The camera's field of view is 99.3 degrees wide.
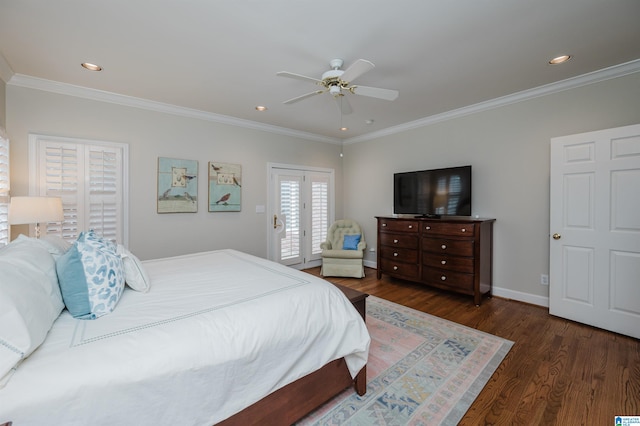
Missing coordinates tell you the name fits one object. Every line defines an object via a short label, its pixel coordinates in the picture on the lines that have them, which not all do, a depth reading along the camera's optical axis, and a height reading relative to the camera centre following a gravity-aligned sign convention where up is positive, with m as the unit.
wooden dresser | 3.43 -0.57
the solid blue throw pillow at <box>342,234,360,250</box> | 4.81 -0.55
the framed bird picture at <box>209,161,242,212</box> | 4.07 +0.36
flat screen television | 3.77 +0.29
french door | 4.84 -0.03
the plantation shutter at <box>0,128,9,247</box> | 2.39 +0.19
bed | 0.94 -0.62
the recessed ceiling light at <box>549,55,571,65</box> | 2.54 +1.44
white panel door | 2.59 -0.18
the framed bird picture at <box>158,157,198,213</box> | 3.65 +0.34
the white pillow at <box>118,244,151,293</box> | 1.69 -0.41
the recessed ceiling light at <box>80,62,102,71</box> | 2.59 +1.39
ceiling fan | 2.30 +1.12
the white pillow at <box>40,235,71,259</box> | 1.67 -0.24
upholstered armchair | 4.53 -0.76
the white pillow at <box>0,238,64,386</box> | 0.90 -0.36
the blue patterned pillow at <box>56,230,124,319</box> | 1.34 -0.36
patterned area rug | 1.69 -1.24
